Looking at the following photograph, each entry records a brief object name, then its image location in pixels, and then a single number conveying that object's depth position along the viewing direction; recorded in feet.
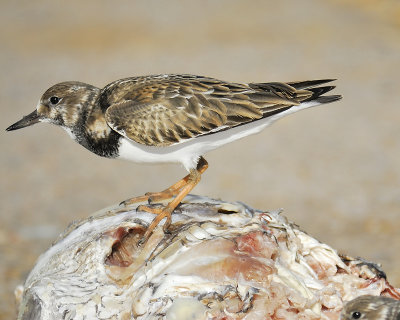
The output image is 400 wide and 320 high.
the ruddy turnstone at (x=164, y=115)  27.22
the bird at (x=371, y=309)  20.17
